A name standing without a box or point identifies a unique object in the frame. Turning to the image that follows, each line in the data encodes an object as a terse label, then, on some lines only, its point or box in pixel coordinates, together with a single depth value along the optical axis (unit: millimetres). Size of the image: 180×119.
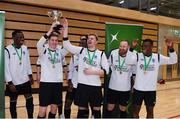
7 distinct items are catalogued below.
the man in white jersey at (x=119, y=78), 5160
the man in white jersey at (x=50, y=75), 4863
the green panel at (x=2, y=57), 4926
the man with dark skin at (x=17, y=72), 5141
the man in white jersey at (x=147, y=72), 4938
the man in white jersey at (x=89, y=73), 4637
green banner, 5617
